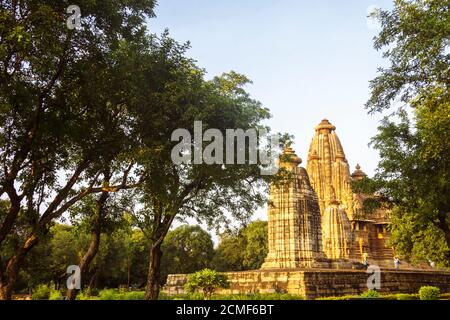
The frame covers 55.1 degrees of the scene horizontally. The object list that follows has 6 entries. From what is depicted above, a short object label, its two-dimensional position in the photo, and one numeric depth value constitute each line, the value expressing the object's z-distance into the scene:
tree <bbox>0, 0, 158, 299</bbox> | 11.75
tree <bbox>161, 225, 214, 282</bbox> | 55.37
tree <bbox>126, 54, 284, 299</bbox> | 15.23
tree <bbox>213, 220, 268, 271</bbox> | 58.38
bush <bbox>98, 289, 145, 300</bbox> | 25.03
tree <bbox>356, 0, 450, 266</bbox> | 12.93
